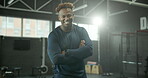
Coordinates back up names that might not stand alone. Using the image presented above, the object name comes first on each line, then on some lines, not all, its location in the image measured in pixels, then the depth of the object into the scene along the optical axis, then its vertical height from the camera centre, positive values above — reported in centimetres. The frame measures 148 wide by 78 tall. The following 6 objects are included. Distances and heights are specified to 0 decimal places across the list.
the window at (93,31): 1028 +61
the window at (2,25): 798 +72
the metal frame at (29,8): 794 +155
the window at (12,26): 823 +70
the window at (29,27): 849 +67
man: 123 -4
